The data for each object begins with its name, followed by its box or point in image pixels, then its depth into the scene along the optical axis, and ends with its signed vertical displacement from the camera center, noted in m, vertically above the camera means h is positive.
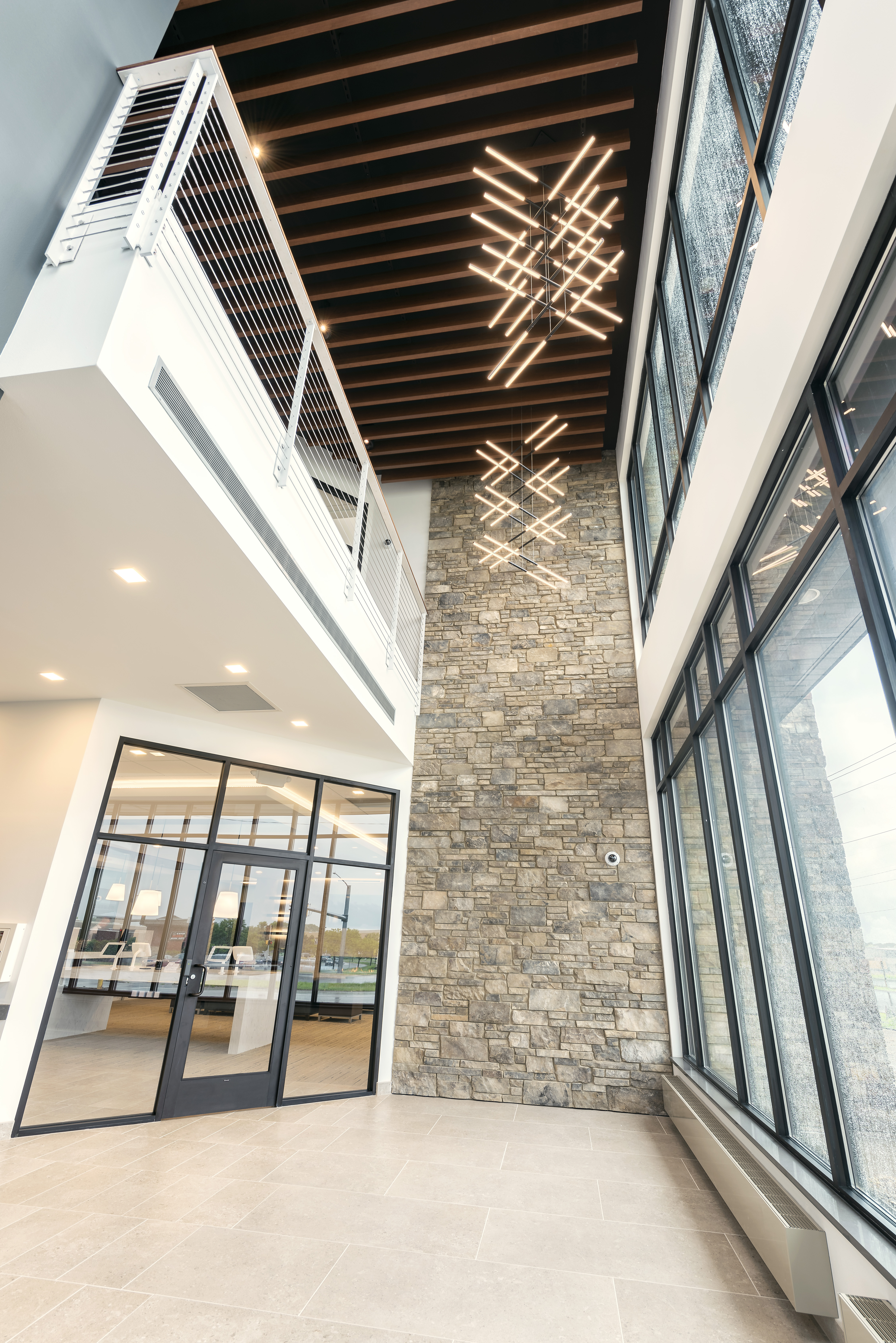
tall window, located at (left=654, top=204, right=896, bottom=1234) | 2.36 +0.86
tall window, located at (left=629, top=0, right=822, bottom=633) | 3.22 +4.38
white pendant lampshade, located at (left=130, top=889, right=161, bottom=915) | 5.87 +0.40
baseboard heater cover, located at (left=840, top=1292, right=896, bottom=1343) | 2.08 -1.00
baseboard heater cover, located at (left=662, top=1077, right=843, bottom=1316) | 2.70 -1.02
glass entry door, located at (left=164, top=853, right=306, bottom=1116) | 5.83 -0.28
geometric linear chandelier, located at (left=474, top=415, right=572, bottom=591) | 8.11 +5.63
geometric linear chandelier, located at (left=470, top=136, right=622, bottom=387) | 4.78 +5.92
